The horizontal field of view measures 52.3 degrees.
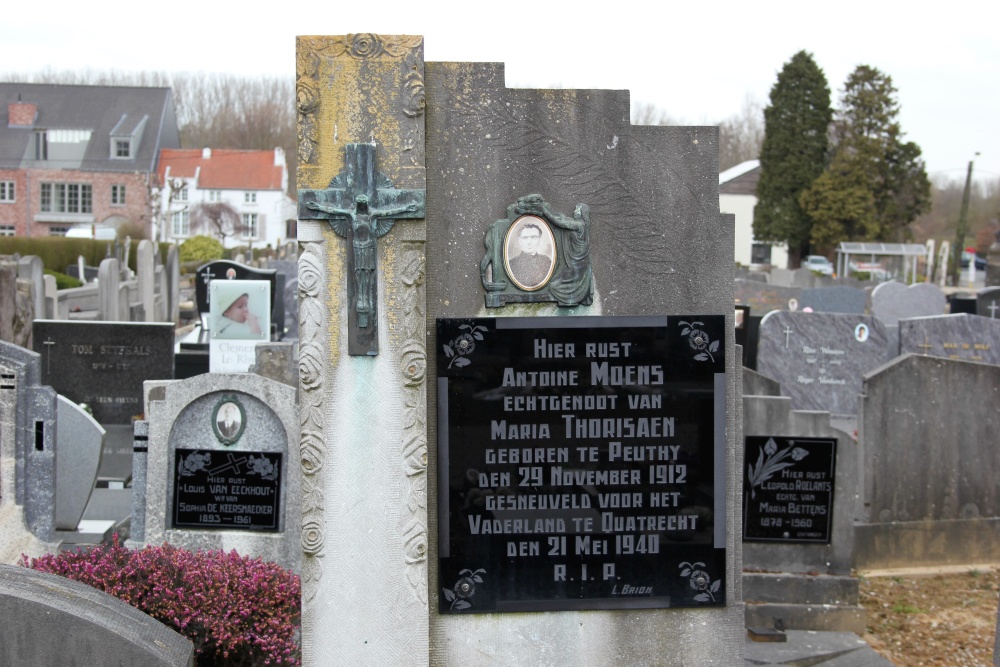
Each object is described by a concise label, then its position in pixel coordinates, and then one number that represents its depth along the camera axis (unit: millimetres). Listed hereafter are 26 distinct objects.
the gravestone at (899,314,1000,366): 13352
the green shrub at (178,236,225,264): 47000
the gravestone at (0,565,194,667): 3531
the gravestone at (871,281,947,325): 19906
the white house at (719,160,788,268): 64812
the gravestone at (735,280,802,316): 23094
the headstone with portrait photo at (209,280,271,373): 13625
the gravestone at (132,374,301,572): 6688
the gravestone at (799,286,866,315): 20984
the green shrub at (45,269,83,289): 24016
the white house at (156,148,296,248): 64000
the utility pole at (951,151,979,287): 47438
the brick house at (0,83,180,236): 60188
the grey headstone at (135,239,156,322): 21641
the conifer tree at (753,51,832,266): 51250
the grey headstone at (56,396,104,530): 7410
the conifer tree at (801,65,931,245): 49281
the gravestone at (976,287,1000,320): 18656
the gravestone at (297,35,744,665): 3898
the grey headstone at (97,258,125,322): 19031
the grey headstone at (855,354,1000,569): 8406
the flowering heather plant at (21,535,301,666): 4953
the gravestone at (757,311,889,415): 13008
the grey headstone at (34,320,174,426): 11023
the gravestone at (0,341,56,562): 6609
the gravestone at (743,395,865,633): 7227
